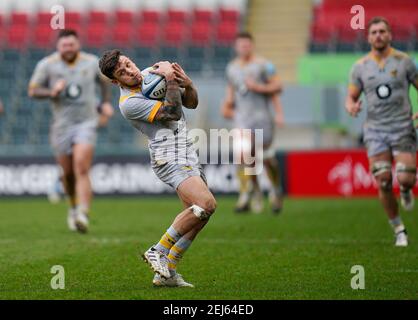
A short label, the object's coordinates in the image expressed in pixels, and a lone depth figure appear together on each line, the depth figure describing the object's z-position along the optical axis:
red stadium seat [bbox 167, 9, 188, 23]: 28.12
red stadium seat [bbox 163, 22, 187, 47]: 26.76
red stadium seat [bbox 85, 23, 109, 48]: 26.94
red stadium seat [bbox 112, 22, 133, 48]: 26.89
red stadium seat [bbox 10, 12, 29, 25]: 28.34
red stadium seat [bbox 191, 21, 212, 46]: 26.70
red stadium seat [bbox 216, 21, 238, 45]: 26.95
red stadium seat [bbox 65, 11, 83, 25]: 28.41
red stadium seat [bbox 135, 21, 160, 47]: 26.84
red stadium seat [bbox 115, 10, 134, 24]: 28.27
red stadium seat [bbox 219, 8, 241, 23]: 28.03
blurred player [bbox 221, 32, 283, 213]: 15.58
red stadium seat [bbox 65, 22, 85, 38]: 27.55
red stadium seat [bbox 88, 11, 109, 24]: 28.28
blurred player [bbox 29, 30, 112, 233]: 12.80
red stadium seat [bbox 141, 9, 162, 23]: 28.17
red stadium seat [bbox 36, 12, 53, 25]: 28.34
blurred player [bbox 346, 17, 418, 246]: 10.59
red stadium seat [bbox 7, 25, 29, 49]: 27.08
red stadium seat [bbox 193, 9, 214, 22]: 27.98
